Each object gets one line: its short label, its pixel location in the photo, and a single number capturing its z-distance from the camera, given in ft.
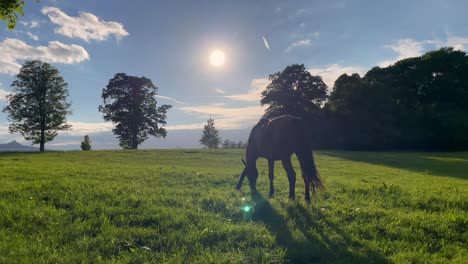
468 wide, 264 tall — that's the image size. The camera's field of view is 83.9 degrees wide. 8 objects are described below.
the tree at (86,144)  191.96
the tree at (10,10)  29.07
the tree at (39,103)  152.05
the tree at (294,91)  209.46
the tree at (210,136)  330.30
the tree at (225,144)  415.25
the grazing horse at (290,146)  29.66
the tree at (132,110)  187.32
